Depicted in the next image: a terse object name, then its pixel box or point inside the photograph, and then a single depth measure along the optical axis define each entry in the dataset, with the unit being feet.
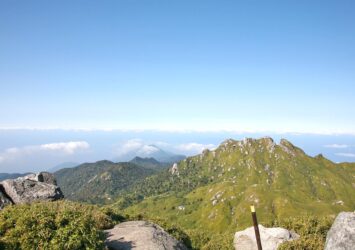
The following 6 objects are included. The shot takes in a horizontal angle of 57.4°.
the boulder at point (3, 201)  107.54
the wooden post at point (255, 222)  45.12
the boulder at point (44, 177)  155.42
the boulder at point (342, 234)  71.30
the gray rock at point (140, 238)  77.36
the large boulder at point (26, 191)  118.73
